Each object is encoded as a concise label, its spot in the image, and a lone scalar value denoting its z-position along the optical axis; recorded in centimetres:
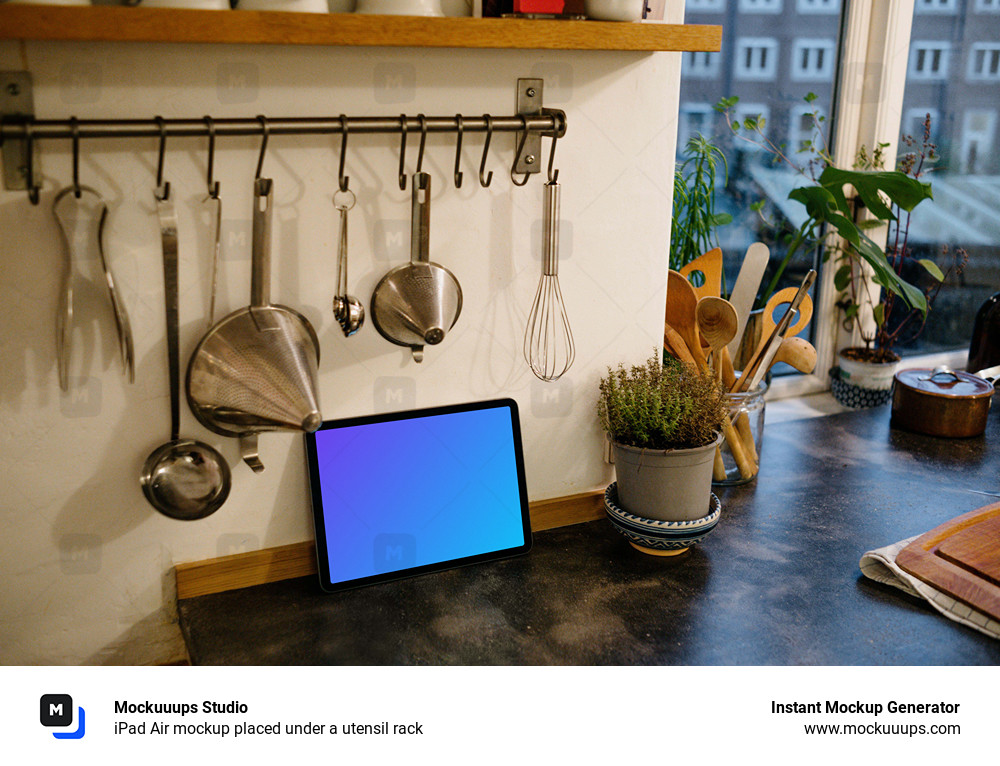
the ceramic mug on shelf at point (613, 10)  99
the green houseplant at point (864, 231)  146
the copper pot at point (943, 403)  157
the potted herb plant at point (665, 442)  113
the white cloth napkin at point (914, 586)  103
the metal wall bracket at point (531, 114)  107
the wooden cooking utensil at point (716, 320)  126
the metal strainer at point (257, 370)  96
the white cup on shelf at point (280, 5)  87
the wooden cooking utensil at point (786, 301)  145
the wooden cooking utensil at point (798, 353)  144
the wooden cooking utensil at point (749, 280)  138
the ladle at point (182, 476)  100
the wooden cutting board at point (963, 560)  106
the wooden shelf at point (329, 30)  76
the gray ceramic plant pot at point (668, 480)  113
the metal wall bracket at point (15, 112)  85
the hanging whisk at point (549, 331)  115
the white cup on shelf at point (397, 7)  92
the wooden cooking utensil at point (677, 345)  133
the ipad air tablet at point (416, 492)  108
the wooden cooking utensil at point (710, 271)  137
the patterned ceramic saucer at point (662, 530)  114
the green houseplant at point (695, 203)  154
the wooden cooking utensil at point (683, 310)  129
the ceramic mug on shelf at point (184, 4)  84
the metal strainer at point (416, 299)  105
